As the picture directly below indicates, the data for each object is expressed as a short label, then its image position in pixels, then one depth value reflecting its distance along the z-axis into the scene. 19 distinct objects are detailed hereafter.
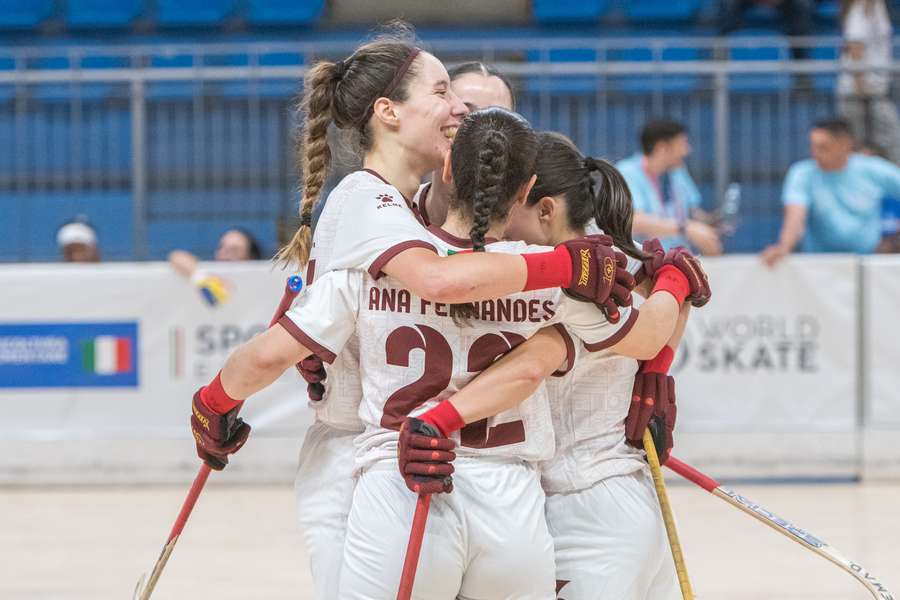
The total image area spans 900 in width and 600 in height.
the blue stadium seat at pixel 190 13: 23.36
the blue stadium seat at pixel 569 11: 23.17
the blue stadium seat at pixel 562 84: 18.00
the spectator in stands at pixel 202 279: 15.55
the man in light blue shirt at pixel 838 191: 16.58
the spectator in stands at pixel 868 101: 18.33
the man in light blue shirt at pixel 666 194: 15.62
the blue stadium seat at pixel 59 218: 18.37
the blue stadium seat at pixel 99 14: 23.31
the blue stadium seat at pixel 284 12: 23.27
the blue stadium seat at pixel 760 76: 18.25
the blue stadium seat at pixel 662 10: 22.97
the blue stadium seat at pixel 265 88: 17.92
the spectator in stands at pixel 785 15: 22.22
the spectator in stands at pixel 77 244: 16.78
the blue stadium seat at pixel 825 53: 21.00
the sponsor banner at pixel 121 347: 15.57
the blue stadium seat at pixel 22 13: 23.31
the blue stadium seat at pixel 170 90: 18.03
